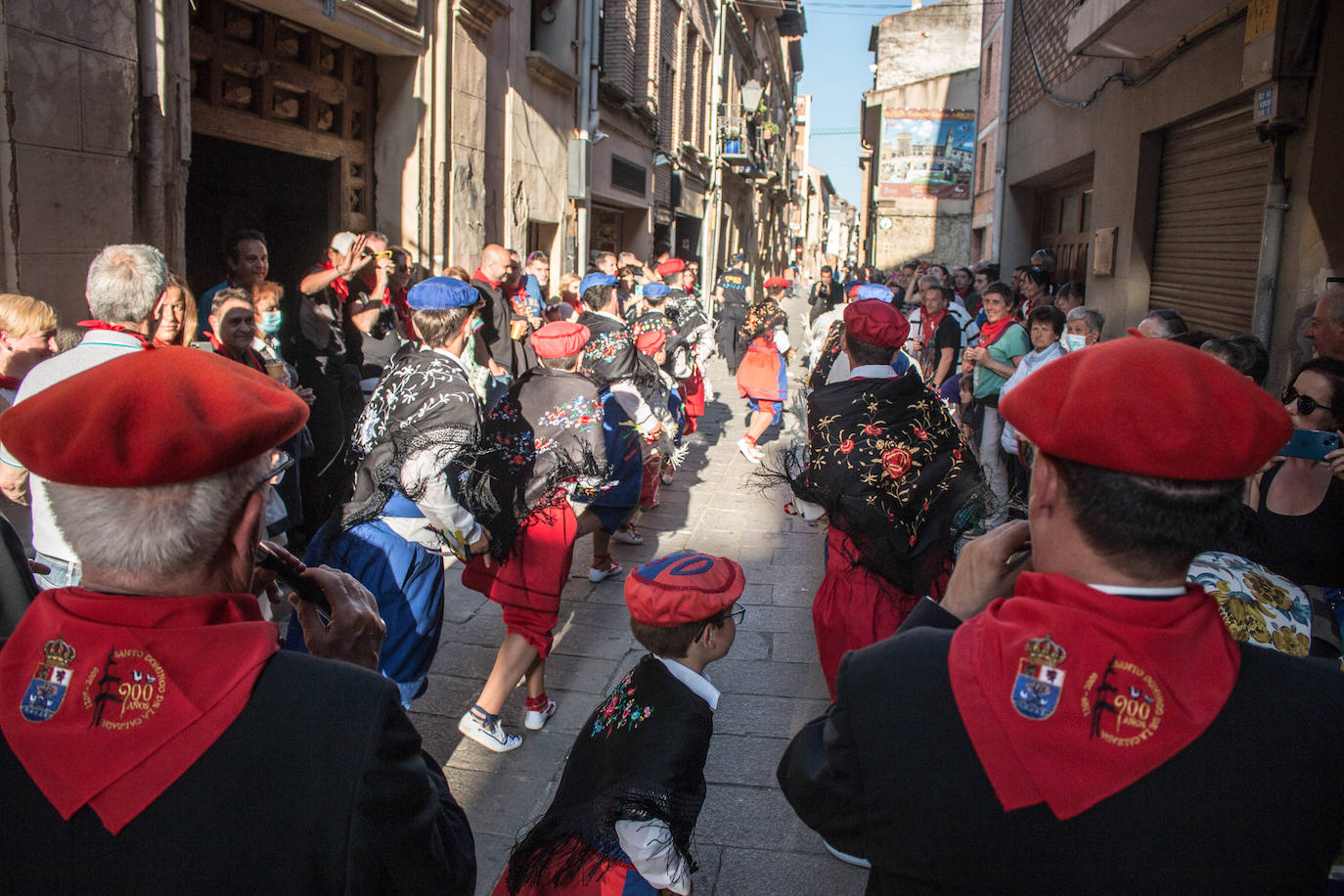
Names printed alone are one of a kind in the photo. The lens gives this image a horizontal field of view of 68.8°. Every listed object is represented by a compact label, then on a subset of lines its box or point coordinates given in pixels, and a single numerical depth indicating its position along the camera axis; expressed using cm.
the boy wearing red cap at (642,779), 219
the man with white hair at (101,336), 280
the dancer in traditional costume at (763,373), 927
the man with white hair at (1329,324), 369
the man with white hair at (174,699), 121
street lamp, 2449
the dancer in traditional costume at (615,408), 480
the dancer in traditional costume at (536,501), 384
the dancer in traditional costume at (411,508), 342
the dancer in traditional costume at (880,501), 351
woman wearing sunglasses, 286
